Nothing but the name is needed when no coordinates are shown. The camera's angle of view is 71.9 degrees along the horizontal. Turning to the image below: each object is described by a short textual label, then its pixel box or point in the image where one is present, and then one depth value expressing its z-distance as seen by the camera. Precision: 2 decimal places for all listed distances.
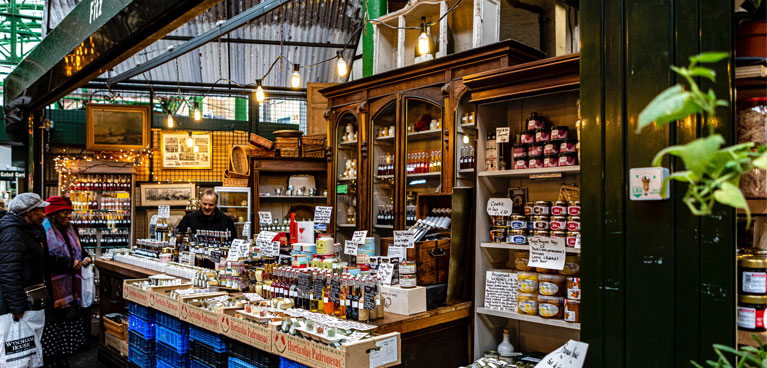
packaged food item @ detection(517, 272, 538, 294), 3.06
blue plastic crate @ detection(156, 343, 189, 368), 3.86
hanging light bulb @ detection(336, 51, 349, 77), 5.20
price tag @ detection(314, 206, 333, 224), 5.12
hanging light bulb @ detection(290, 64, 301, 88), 5.64
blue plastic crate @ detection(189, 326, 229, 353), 3.39
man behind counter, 6.43
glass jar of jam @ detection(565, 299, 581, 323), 2.86
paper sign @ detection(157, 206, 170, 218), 6.31
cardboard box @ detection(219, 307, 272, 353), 2.89
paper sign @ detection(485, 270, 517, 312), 3.19
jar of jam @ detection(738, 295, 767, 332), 1.76
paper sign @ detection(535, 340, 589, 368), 2.04
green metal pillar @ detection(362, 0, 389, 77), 6.57
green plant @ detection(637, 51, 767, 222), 0.61
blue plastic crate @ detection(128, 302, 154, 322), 4.32
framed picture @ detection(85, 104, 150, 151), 8.95
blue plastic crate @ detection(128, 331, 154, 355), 4.36
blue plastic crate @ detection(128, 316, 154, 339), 4.31
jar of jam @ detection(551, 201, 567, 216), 3.00
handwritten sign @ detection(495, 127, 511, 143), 3.25
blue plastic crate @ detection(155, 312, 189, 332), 3.83
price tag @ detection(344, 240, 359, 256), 3.98
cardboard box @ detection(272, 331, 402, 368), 2.44
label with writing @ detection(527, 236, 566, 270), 2.91
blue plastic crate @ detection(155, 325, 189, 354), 3.82
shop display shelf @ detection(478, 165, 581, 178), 3.00
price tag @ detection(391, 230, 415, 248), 3.50
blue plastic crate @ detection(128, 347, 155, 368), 4.36
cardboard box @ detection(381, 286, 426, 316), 3.07
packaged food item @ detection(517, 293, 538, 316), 3.05
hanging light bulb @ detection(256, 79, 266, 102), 6.09
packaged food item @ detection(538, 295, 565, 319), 2.96
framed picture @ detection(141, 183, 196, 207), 9.09
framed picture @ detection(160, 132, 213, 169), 9.22
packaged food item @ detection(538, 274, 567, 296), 2.98
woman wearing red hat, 5.30
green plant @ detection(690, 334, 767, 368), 0.90
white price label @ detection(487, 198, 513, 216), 3.26
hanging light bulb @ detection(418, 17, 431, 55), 4.22
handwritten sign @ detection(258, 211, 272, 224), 6.40
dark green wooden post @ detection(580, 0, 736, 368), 1.73
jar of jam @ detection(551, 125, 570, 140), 3.08
